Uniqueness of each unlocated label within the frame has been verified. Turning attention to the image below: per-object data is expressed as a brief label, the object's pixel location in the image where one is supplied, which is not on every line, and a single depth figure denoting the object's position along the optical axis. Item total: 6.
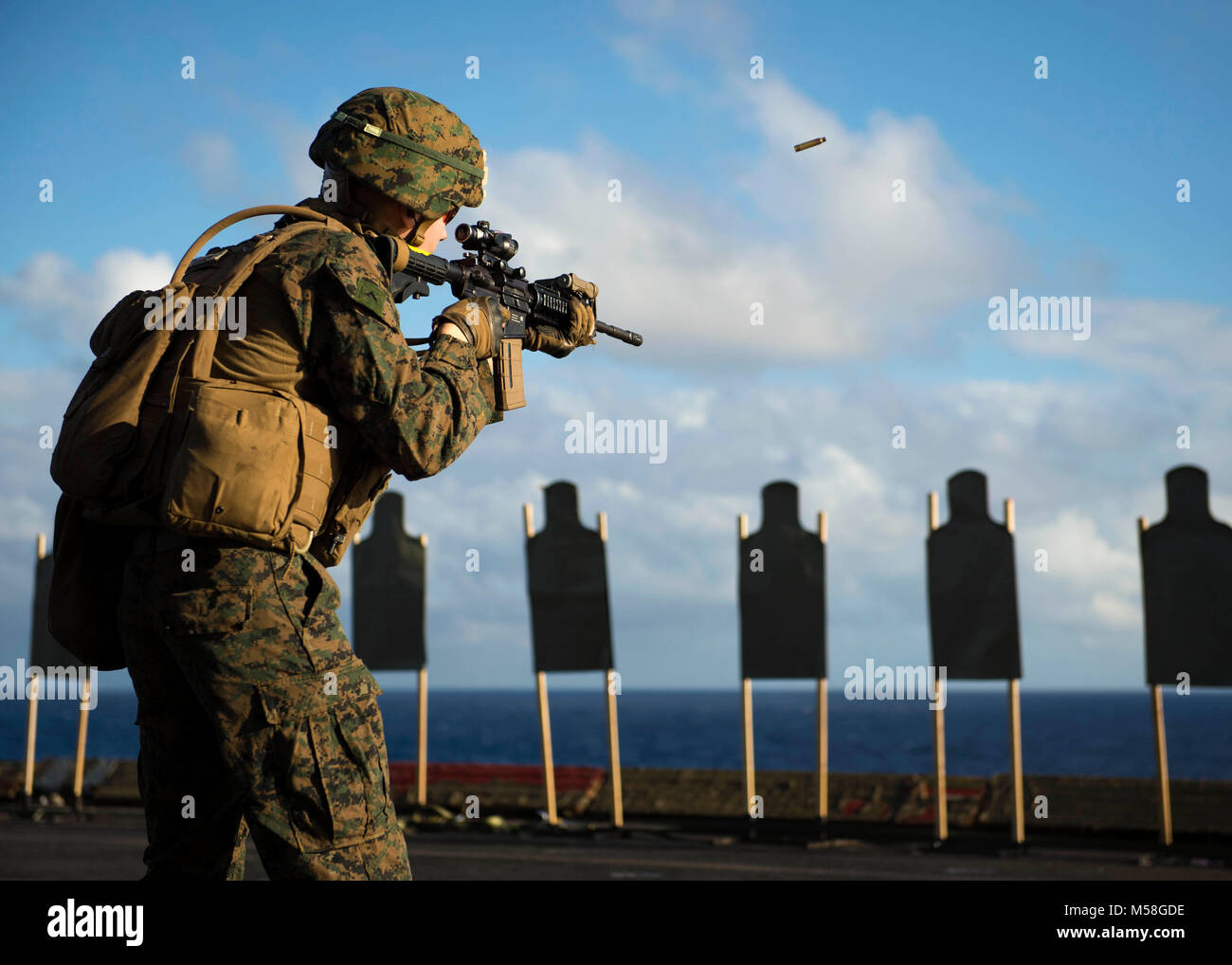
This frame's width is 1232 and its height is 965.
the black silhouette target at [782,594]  10.10
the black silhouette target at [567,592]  10.62
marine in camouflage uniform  2.44
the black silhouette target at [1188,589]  9.11
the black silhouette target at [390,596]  11.45
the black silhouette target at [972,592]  9.57
